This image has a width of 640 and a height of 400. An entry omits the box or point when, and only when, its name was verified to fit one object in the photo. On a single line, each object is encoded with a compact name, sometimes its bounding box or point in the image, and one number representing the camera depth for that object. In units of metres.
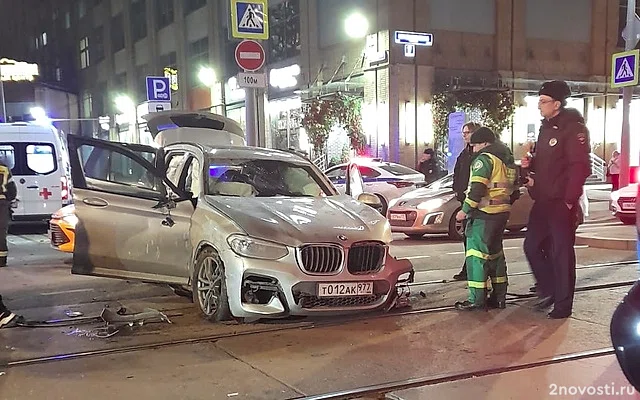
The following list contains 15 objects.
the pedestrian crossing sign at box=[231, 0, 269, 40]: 11.17
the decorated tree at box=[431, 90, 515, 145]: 23.89
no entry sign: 11.18
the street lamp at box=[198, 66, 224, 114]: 34.75
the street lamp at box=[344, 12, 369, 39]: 23.97
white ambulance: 14.66
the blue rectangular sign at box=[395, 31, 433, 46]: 22.48
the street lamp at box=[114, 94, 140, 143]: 44.53
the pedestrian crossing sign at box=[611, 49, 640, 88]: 13.02
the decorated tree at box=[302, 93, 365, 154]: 24.25
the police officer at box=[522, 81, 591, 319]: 5.96
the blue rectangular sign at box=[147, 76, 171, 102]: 16.56
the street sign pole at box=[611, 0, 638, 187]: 14.55
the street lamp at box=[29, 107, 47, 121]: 40.40
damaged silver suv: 5.87
